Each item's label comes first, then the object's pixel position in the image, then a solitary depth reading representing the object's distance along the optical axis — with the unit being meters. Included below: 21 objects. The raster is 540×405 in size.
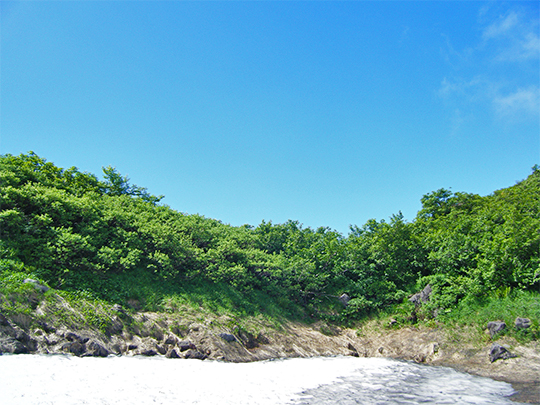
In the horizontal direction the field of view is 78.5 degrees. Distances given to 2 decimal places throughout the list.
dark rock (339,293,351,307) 25.79
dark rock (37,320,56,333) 12.40
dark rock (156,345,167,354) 14.39
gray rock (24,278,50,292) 13.77
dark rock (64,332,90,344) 12.37
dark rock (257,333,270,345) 18.70
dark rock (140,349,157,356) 13.73
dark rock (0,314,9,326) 11.32
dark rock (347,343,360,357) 20.09
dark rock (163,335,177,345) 15.27
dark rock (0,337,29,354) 10.62
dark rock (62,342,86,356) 11.84
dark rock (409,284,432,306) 23.25
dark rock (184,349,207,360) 14.52
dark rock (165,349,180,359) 13.97
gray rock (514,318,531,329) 16.16
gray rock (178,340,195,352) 15.04
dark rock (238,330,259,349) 17.76
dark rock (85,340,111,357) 12.20
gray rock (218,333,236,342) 16.59
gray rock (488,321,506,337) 16.86
